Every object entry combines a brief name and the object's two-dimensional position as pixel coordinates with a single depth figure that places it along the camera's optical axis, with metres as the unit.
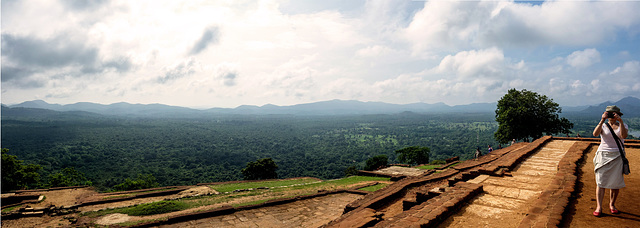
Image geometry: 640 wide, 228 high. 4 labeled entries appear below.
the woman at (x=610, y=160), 3.84
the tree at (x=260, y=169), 27.31
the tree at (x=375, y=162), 33.93
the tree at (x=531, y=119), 23.33
